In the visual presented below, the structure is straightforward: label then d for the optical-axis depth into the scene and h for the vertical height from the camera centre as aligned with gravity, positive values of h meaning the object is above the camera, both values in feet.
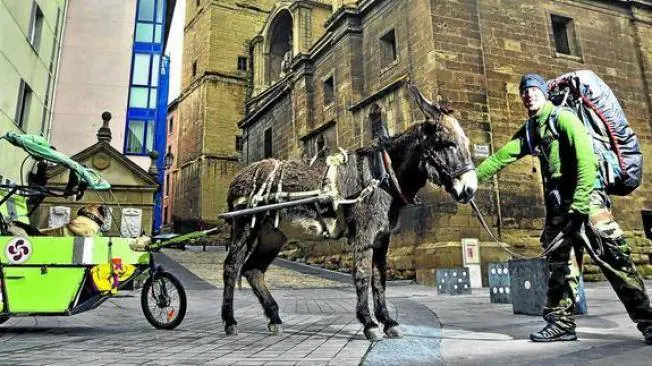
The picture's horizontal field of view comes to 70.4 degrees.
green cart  17.46 +0.43
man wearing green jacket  11.67 +1.55
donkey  14.11 +2.20
